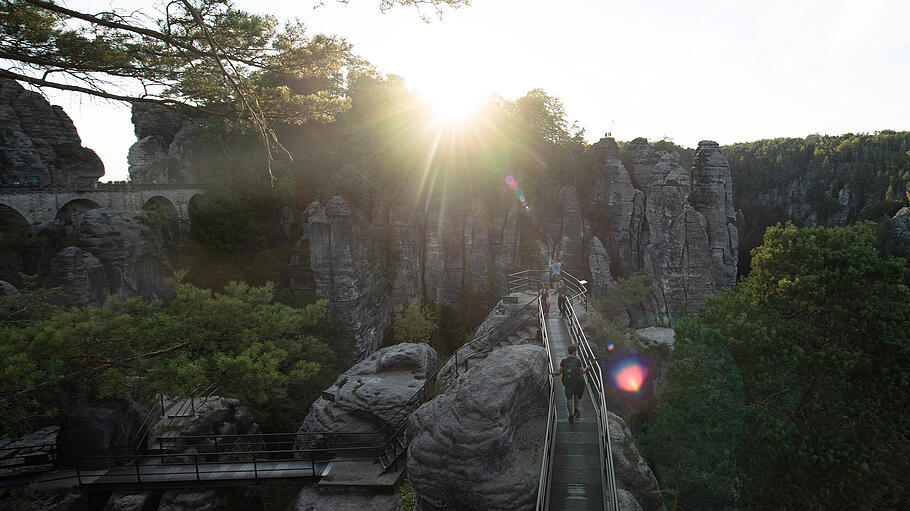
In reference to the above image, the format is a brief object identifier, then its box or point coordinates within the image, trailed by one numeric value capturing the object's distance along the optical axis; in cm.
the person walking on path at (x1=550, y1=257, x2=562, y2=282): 1951
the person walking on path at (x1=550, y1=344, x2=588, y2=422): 872
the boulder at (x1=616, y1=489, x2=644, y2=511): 809
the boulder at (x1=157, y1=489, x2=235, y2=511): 1114
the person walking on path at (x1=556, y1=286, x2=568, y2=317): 1464
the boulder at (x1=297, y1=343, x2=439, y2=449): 1265
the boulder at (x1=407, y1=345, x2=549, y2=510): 727
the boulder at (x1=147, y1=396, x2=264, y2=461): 1299
